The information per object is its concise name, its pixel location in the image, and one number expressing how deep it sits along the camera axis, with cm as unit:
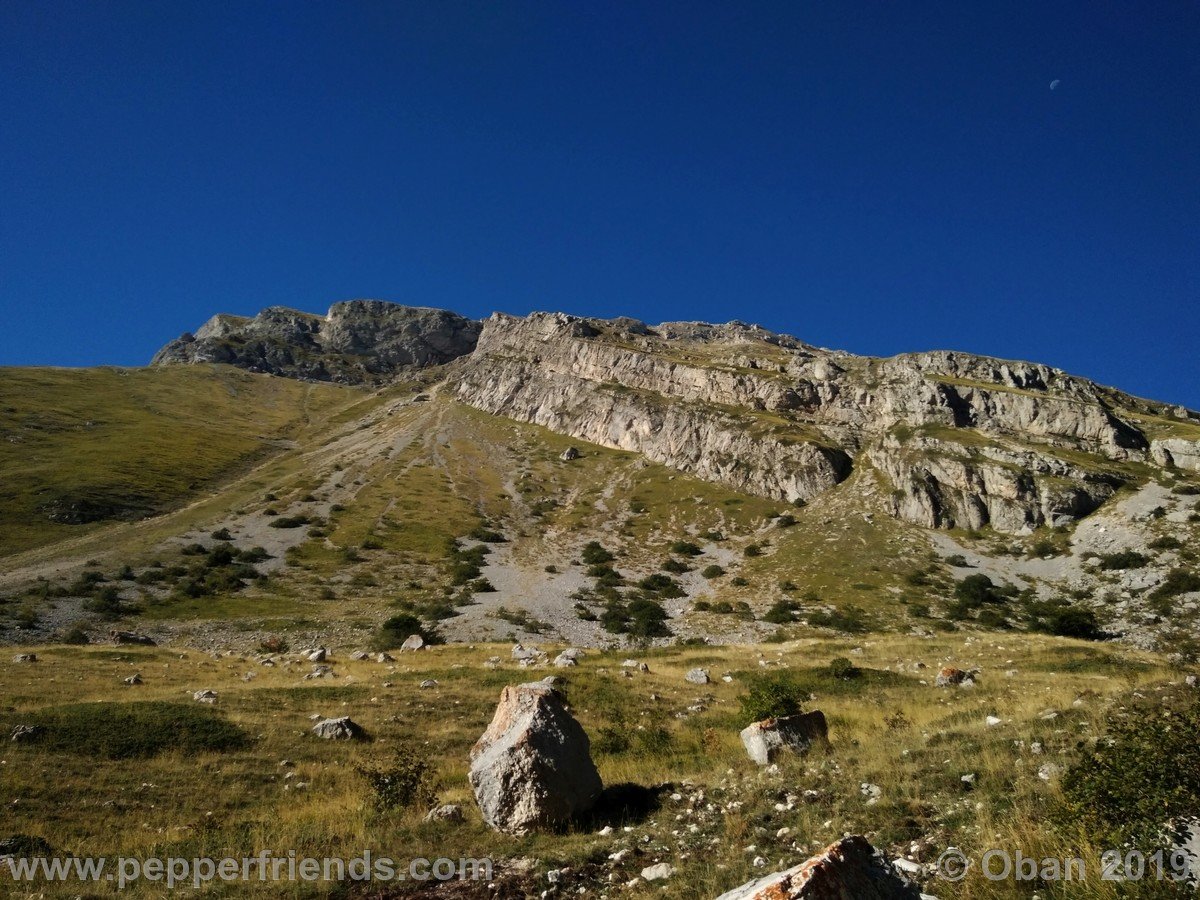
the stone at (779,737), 1398
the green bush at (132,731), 1528
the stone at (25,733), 1509
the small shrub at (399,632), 4462
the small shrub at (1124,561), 6253
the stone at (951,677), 2338
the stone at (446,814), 1151
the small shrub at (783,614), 5659
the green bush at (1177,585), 5384
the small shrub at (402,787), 1258
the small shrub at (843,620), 5444
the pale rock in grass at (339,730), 1770
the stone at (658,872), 830
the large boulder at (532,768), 1115
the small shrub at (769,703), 1798
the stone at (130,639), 4011
